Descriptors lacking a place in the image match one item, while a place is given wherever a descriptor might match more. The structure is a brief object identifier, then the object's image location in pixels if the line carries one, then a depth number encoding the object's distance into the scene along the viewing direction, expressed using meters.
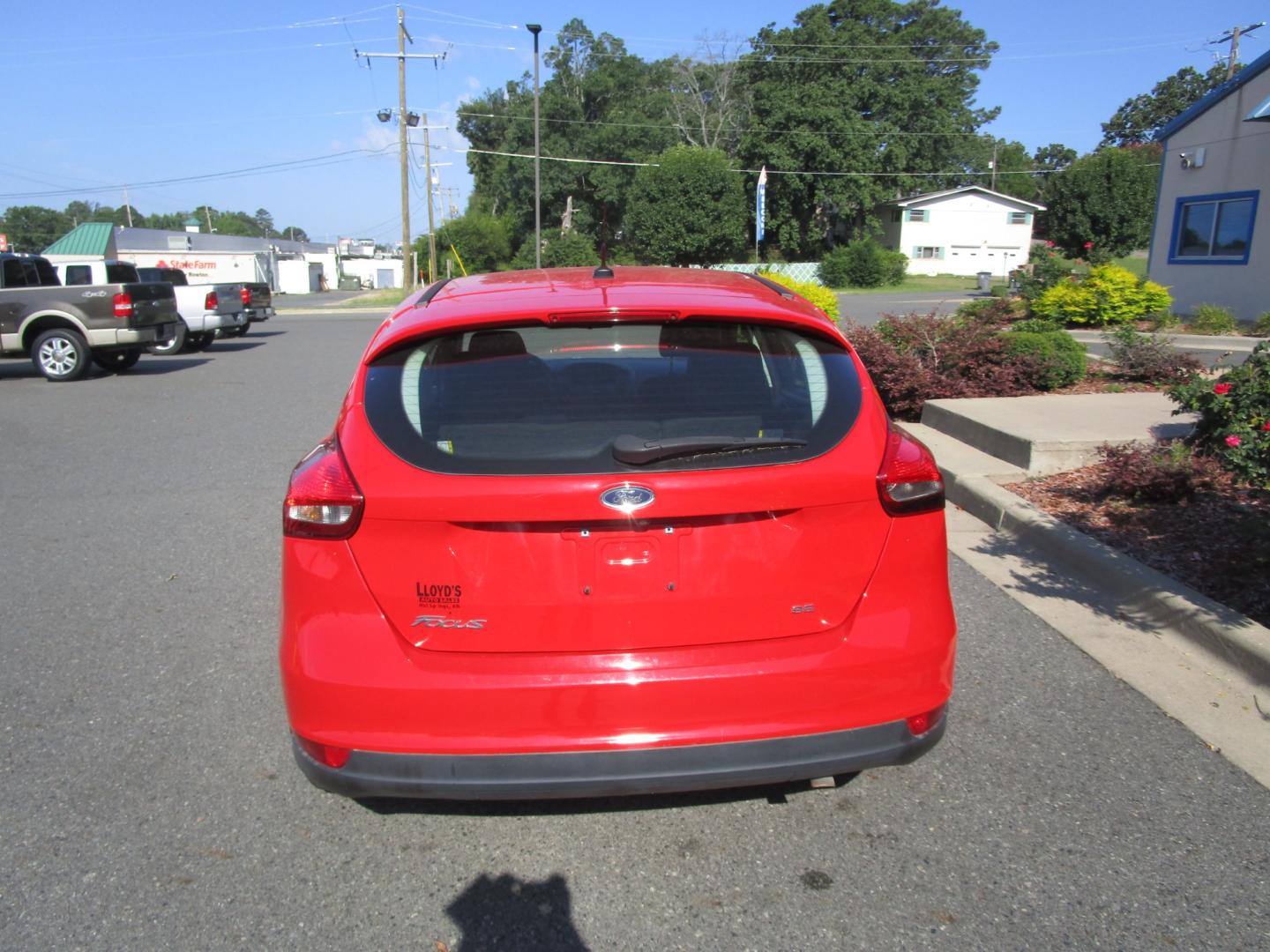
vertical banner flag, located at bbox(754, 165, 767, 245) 40.72
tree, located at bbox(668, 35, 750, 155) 72.00
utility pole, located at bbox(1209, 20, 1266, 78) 40.19
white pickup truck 19.06
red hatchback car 2.43
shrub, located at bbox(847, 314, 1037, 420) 8.93
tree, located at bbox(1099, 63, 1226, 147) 93.38
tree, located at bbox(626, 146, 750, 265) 51.16
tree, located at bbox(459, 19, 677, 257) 69.81
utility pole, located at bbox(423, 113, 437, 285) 51.25
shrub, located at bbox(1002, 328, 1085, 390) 9.16
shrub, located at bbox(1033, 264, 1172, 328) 16.06
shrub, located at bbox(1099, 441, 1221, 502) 5.66
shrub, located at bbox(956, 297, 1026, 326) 10.93
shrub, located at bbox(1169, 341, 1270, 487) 4.43
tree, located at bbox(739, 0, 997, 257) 59.88
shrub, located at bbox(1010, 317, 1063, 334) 10.75
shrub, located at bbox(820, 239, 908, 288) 49.50
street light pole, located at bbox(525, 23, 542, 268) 31.73
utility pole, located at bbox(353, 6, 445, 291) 39.81
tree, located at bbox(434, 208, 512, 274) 62.12
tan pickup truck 14.30
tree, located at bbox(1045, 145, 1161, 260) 36.19
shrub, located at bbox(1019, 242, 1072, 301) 18.22
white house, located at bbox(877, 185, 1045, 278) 62.53
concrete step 6.62
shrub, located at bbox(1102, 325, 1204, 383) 9.48
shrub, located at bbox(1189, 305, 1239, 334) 16.36
